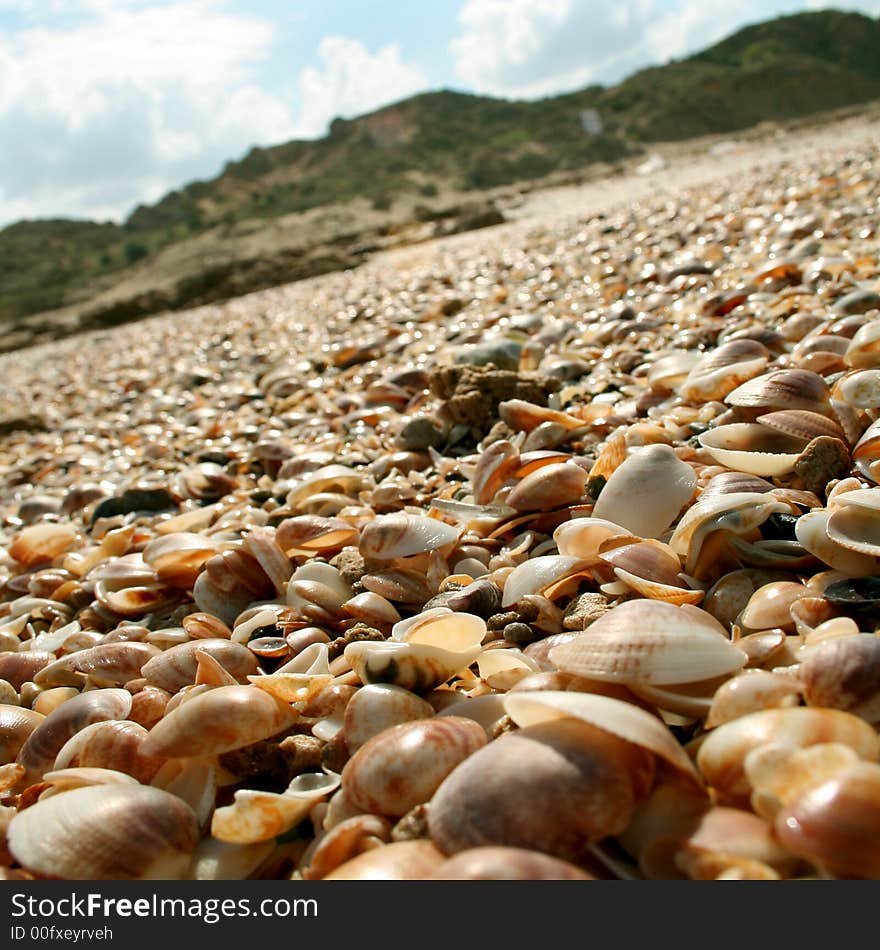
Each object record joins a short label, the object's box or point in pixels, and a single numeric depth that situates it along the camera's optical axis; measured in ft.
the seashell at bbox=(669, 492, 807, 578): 0.55
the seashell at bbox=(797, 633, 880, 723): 0.39
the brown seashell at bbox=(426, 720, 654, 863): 0.35
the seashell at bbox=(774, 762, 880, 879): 0.32
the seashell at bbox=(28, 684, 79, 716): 0.60
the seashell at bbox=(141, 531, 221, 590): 0.75
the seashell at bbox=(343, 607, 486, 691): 0.50
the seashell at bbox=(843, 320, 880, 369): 0.75
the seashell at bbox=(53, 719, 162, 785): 0.48
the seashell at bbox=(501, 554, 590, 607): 0.58
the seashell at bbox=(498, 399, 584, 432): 0.87
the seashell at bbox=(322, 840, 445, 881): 0.36
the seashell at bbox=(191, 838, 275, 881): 0.42
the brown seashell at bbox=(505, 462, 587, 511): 0.69
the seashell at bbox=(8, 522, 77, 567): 0.95
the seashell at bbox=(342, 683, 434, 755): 0.47
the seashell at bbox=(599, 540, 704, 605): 0.52
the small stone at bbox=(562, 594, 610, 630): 0.53
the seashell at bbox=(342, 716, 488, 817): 0.41
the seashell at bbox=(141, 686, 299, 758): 0.46
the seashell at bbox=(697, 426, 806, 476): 0.64
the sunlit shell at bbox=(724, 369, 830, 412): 0.70
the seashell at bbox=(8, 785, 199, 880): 0.40
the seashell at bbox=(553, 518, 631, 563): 0.59
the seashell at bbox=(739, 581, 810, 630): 0.48
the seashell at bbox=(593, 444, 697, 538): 0.62
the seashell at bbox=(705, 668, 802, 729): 0.40
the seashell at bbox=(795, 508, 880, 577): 0.50
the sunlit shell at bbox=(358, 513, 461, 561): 0.65
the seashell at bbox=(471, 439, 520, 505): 0.76
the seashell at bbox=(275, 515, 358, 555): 0.73
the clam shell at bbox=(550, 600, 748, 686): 0.42
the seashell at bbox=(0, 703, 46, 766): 0.55
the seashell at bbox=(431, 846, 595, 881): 0.33
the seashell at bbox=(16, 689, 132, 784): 0.52
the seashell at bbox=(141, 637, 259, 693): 0.56
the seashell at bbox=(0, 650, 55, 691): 0.65
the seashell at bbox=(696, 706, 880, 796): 0.36
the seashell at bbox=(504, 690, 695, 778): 0.37
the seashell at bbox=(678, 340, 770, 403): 0.82
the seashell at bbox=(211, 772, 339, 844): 0.42
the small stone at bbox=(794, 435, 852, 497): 0.61
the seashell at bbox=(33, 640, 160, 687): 0.61
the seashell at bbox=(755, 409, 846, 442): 0.66
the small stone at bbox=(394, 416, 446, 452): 0.99
